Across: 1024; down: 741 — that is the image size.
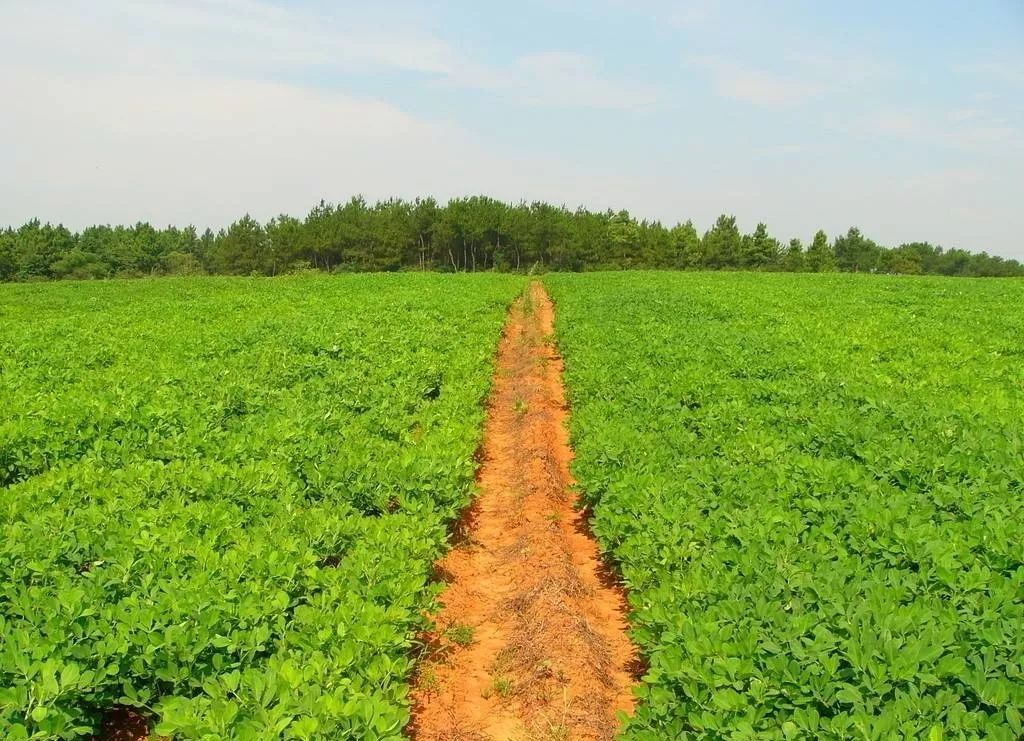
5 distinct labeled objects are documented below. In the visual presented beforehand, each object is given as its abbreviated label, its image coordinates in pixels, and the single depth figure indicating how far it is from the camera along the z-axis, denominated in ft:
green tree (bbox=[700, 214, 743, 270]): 295.28
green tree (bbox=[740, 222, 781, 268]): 295.28
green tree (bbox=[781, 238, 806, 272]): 289.53
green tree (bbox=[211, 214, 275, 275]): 278.46
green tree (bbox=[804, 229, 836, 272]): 287.28
